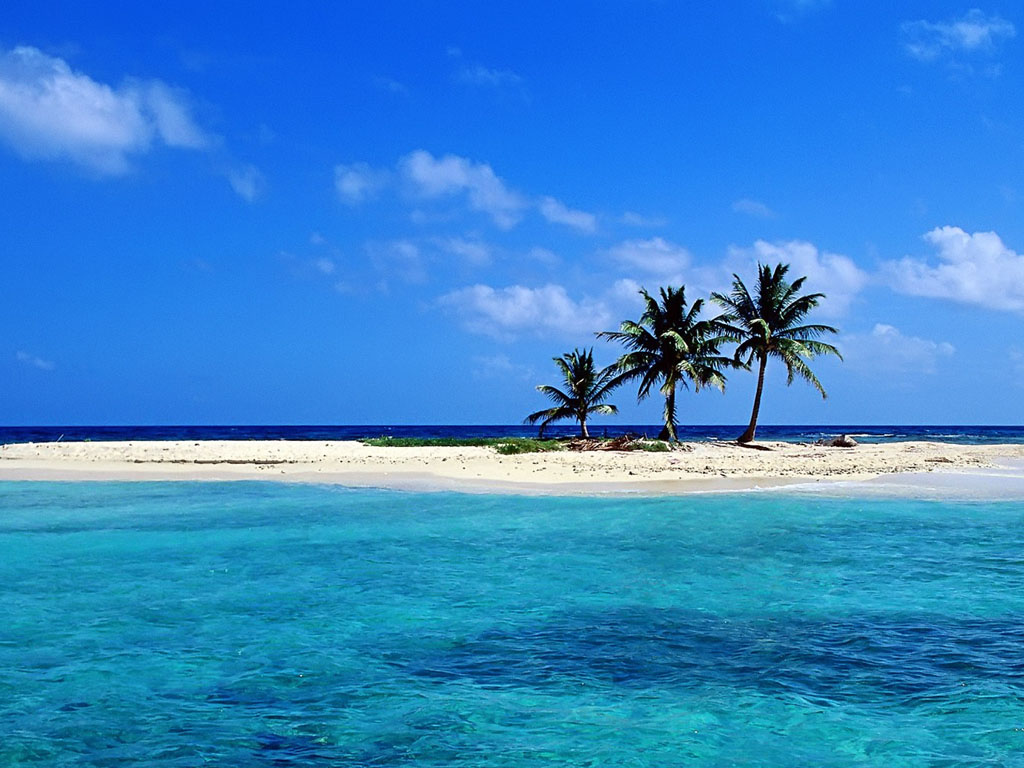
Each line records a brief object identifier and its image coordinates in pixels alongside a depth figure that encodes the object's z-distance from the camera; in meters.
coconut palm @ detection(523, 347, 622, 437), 41.81
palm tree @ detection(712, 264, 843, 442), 40.97
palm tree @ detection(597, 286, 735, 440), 38.59
